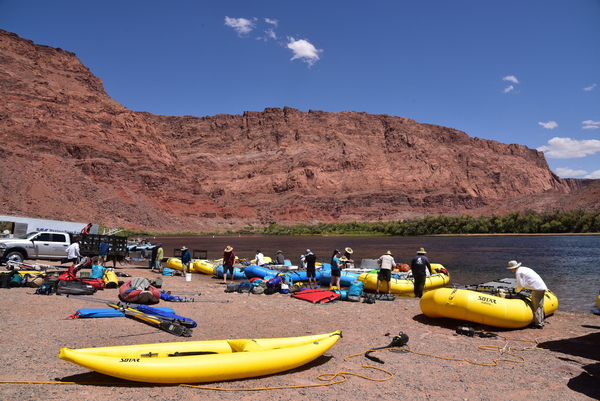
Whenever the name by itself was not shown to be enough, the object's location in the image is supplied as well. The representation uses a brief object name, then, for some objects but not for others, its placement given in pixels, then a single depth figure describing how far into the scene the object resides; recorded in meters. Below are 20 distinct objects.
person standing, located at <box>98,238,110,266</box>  18.81
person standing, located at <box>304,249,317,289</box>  15.25
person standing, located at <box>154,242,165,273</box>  20.26
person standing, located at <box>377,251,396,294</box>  13.88
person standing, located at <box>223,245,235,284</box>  17.00
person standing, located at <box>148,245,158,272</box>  21.37
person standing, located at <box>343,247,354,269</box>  18.83
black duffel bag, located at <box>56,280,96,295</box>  11.44
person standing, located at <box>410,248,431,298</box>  13.62
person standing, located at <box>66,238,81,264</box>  14.44
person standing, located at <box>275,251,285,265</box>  21.28
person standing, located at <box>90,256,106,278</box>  13.02
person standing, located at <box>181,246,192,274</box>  18.77
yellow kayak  5.38
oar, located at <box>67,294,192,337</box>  7.84
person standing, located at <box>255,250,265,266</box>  20.19
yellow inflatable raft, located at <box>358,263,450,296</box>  14.79
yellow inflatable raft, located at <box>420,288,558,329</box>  9.01
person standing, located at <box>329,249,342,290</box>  14.33
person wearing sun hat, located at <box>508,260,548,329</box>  9.16
